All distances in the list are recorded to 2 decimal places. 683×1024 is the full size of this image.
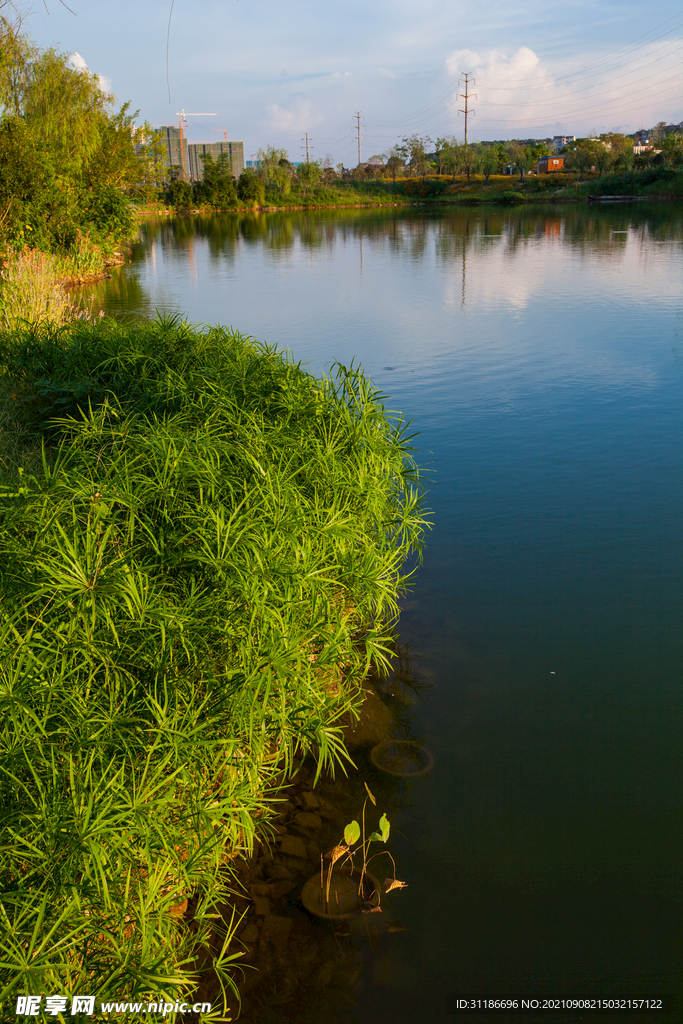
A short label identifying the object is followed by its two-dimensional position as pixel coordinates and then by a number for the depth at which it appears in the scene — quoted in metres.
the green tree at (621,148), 72.56
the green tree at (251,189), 69.50
